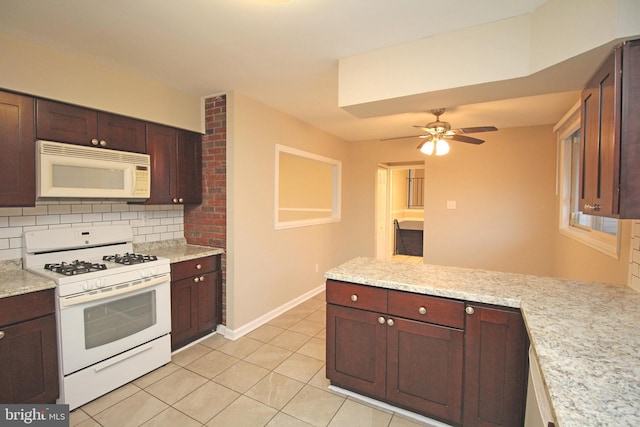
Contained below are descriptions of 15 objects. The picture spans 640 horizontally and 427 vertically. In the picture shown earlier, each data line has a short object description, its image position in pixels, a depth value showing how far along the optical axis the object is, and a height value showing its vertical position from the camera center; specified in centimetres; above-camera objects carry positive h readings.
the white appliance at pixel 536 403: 100 -75
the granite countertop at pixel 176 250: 279 -48
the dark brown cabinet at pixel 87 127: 215 +61
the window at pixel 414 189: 803 +42
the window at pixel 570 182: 303 +28
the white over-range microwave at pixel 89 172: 212 +24
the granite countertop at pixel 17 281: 179 -51
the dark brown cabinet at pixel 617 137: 121 +30
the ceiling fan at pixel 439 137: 323 +75
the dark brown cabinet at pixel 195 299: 271 -92
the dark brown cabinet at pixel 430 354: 161 -91
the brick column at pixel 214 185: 307 +20
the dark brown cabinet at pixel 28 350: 176 -91
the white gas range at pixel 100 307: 197 -76
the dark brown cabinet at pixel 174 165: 285 +39
